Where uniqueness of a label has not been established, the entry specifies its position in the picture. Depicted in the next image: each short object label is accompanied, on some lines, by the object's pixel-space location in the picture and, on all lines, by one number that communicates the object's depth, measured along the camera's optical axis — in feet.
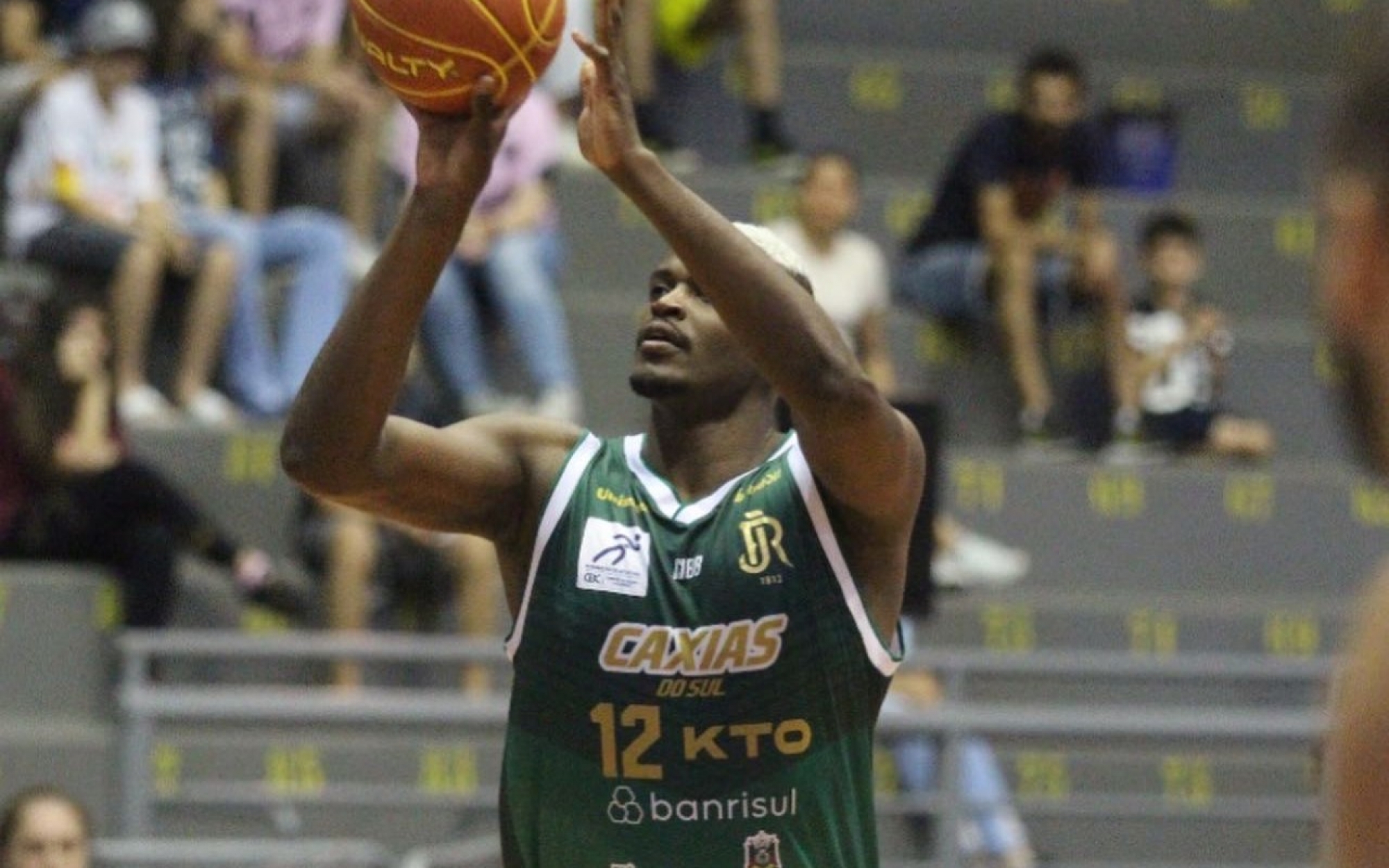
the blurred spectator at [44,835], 42.45
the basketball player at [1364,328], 9.86
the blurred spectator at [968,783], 52.75
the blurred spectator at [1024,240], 65.51
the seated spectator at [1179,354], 65.26
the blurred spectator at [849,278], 61.41
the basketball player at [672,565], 22.36
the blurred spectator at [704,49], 69.67
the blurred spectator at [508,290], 60.90
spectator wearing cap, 59.21
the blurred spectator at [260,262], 60.39
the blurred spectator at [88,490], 53.83
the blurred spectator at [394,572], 54.85
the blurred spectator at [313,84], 64.75
